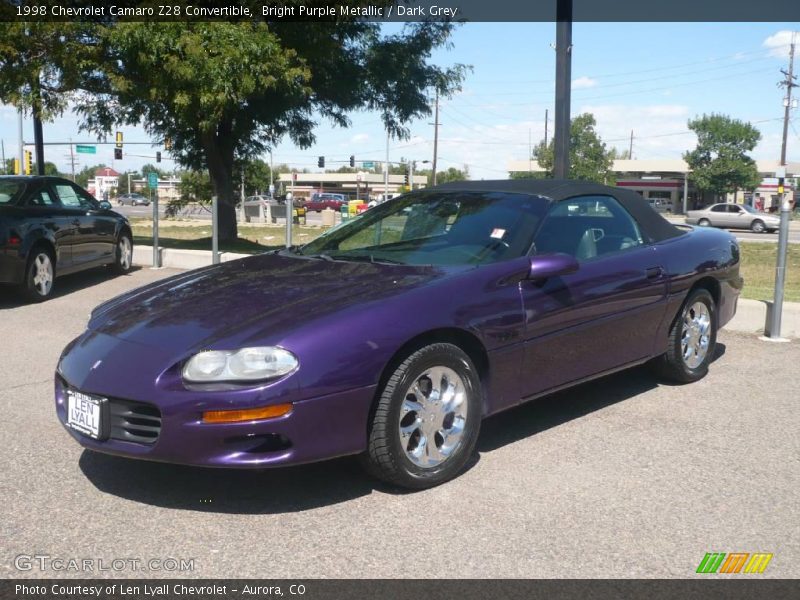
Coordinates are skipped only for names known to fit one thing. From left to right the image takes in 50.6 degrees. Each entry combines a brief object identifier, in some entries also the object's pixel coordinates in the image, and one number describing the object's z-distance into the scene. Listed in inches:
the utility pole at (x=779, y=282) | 271.9
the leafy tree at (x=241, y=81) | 516.1
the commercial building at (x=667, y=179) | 2925.7
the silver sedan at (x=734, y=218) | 1518.2
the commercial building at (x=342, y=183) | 4178.6
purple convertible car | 135.8
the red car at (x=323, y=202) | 2533.2
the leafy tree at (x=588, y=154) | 2756.4
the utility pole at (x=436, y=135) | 2609.3
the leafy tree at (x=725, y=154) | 2694.4
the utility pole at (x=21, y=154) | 1317.2
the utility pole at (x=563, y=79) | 397.4
